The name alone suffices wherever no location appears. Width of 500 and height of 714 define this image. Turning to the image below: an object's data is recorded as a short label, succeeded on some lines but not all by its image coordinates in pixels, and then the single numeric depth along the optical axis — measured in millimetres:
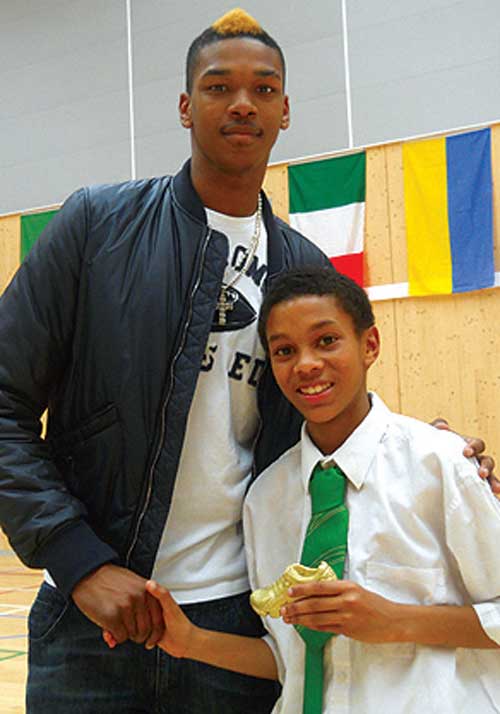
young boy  1562
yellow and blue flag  8305
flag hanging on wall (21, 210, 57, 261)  10812
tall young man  1636
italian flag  8992
